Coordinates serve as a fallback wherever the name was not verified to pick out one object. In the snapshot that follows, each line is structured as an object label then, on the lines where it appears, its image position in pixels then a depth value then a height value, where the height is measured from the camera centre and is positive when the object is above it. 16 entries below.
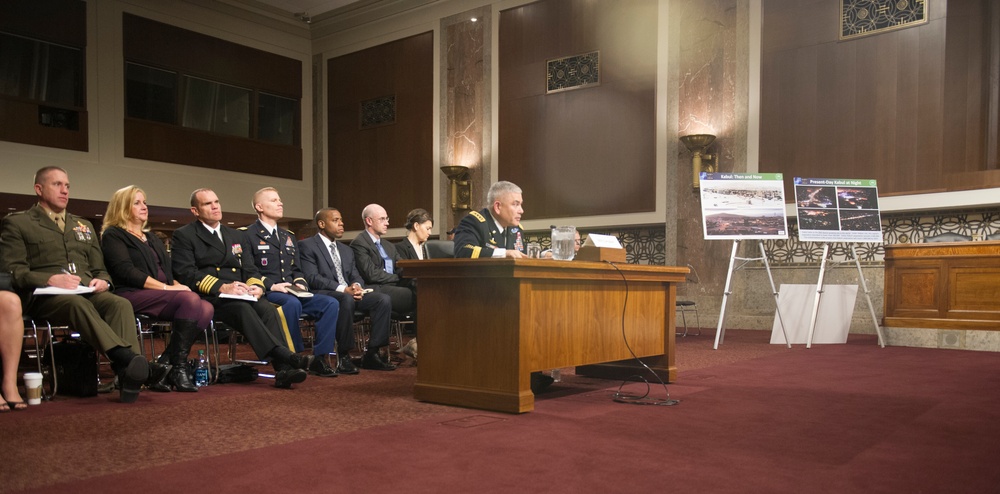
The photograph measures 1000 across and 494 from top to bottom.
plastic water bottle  4.44 -0.89
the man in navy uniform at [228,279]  4.43 -0.33
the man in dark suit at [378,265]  5.79 -0.30
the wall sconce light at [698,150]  9.09 +0.97
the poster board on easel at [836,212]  6.99 +0.17
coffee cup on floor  3.69 -0.81
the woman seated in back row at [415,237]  6.19 -0.08
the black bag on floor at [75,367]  4.04 -0.78
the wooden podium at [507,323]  3.48 -0.47
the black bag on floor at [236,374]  4.62 -0.92
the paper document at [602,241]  4.07 -0.07
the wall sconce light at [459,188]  11.76 +0.62
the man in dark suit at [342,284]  5.23 -0.43
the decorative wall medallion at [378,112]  12.88 +1.99
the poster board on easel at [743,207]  6.99 +0.21
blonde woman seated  4.26 -0.35
